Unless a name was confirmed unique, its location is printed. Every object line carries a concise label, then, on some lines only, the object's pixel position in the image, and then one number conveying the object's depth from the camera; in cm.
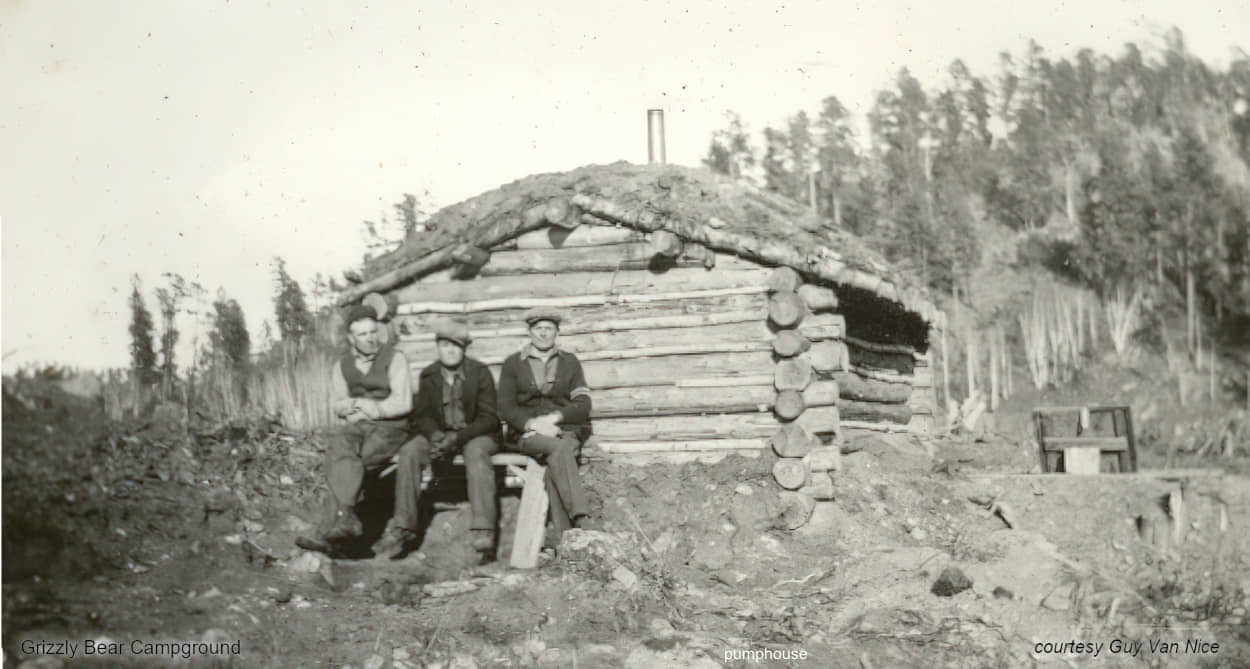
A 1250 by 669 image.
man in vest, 775
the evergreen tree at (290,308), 1717
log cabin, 959
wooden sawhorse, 1324
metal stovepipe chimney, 1374
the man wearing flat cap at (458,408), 829
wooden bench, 817
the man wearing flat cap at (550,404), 828
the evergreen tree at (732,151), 4319
